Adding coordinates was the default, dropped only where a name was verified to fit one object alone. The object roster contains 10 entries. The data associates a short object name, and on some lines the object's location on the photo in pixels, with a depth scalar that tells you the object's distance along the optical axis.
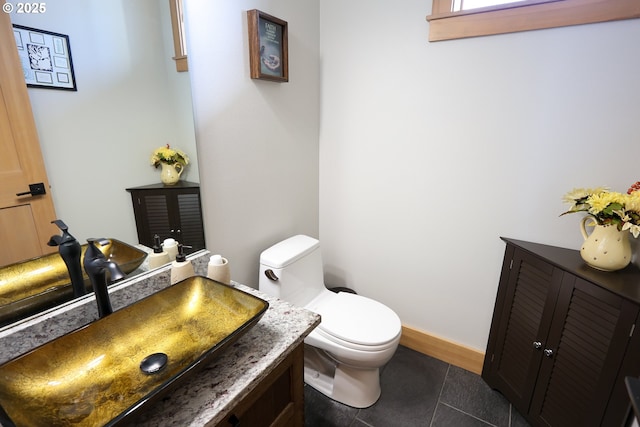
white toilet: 1.49
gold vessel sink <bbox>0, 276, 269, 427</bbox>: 0.68
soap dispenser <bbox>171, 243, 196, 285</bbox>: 1.12
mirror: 0.88
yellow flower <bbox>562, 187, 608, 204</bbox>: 1.28
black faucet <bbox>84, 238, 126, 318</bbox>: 0.84
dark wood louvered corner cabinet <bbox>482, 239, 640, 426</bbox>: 1.14
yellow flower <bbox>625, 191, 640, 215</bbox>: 1.13
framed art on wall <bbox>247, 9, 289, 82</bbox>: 1.40
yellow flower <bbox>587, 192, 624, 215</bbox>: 1.17
